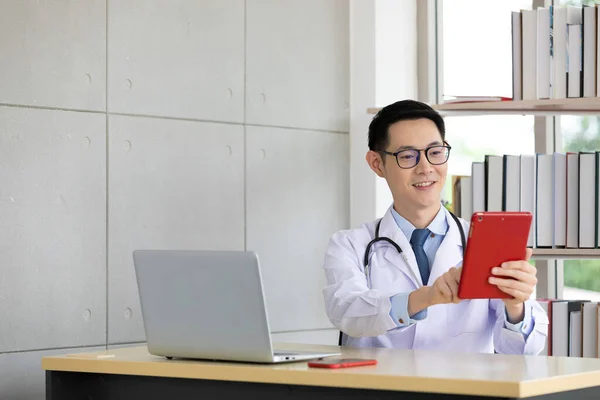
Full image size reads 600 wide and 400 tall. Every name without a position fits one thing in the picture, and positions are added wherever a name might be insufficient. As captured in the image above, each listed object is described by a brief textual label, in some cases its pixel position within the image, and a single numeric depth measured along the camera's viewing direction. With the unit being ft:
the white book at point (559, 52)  16.22
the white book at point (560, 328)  16.61
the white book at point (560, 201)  16.42
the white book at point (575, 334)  16.58
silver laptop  10.13
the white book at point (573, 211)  16.36
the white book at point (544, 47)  16.31
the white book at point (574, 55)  16.11
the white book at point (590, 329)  16.51
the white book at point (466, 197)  17.15
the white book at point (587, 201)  16.16
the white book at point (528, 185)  16.58
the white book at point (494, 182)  16.83
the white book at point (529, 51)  16.35
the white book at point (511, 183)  16.68
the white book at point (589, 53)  16.01
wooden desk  8.88
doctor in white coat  12.40
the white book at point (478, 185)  17.01
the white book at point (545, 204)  16.53
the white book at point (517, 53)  16.49
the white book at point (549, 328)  16.69
